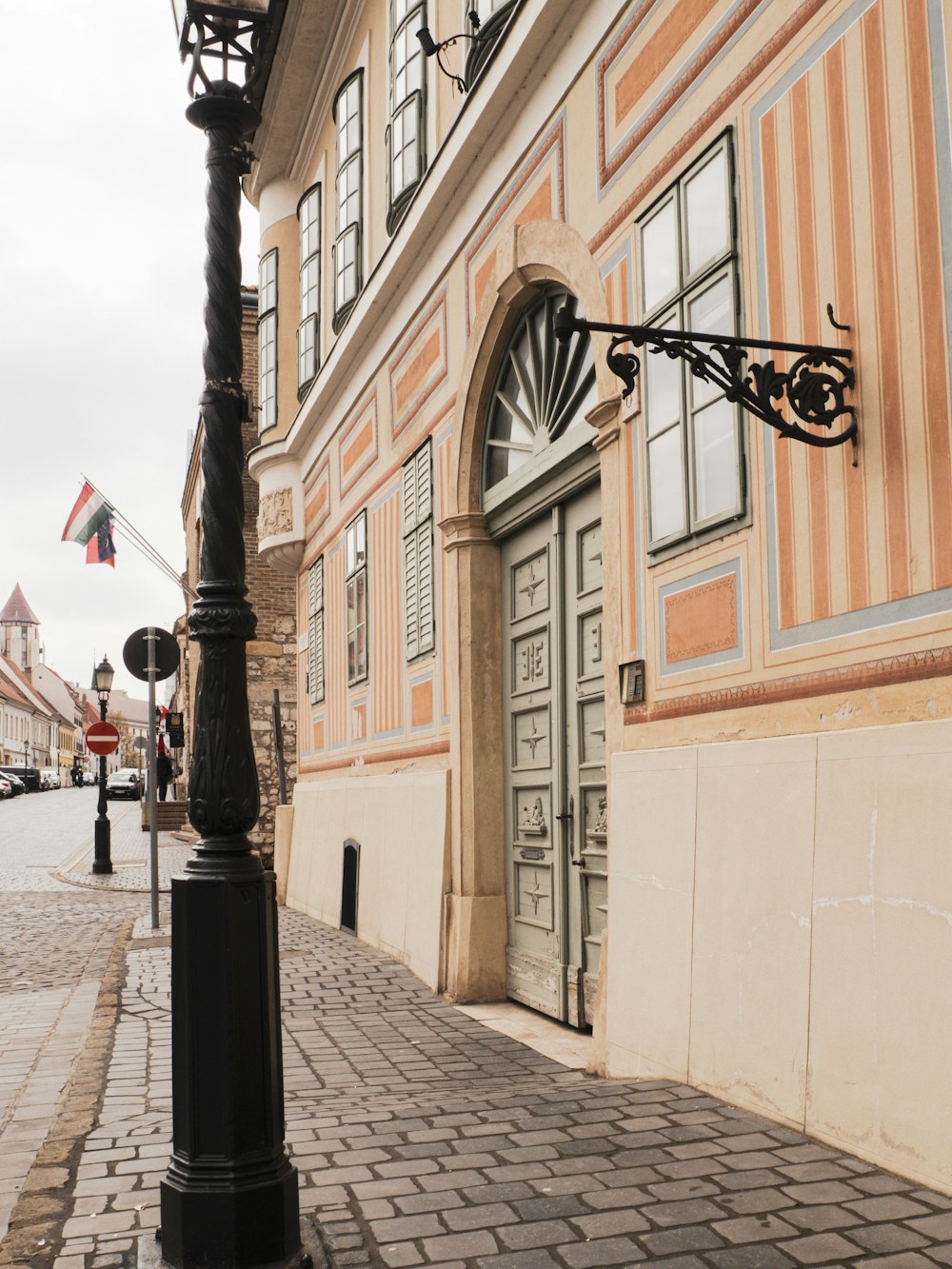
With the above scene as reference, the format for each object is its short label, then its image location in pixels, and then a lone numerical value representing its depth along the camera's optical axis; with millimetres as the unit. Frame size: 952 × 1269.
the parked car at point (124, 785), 60375
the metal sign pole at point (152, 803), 11383
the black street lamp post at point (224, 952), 3219
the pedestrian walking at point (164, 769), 28722
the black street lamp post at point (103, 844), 20188
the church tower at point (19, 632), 132500
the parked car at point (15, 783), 62394
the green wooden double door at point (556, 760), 6828
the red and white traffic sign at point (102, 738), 17578
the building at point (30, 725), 105956
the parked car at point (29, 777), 69919
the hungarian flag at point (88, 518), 25062
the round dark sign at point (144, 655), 12398
